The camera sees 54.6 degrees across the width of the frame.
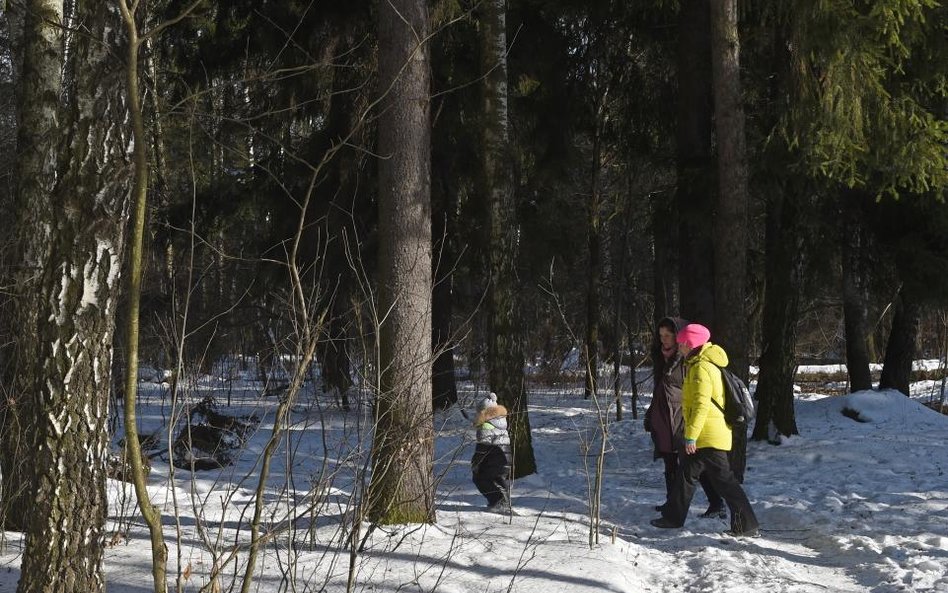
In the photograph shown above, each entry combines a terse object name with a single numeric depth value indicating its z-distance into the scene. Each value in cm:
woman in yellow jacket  691
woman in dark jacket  775
